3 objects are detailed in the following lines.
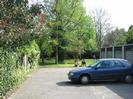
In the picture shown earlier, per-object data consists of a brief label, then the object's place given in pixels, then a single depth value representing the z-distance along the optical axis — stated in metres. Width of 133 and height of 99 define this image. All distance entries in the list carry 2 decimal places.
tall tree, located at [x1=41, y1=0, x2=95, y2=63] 23.36
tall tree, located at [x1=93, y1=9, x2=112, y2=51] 35.68
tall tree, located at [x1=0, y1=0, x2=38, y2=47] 5.24
